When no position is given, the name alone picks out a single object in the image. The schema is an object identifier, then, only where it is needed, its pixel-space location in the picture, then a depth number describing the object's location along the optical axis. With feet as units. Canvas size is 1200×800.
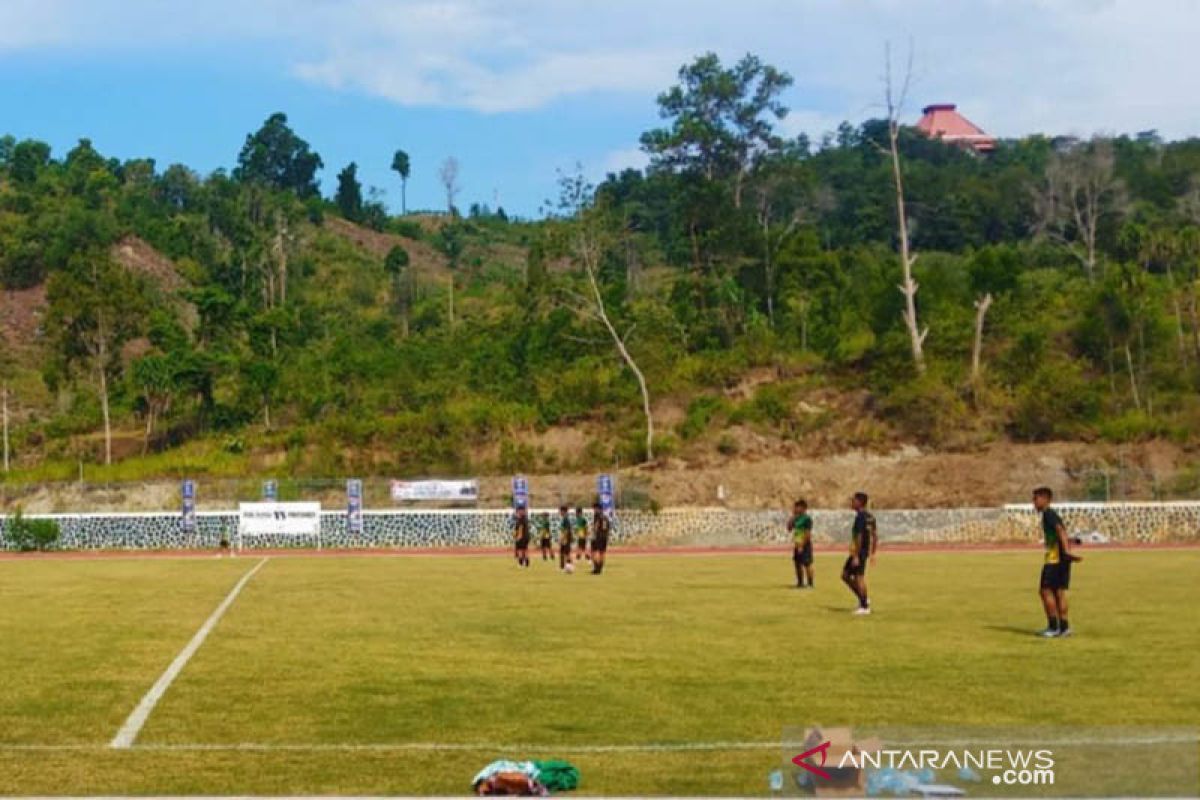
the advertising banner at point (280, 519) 178.91
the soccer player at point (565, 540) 124.06
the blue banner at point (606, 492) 178.09
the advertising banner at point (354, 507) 180.04
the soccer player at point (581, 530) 130.31
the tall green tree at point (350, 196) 492.13
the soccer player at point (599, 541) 119.44
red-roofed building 586.16
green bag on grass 31.12
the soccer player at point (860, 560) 75.05
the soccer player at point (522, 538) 133.90
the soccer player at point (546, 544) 145.18
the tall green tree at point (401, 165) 538.06
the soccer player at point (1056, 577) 61.67
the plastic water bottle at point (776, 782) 29.84
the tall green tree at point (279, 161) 485.56
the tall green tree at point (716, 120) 299.58
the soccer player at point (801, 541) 94.79
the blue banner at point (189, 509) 179.42
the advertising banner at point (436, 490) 189.50
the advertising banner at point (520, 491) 173.06
